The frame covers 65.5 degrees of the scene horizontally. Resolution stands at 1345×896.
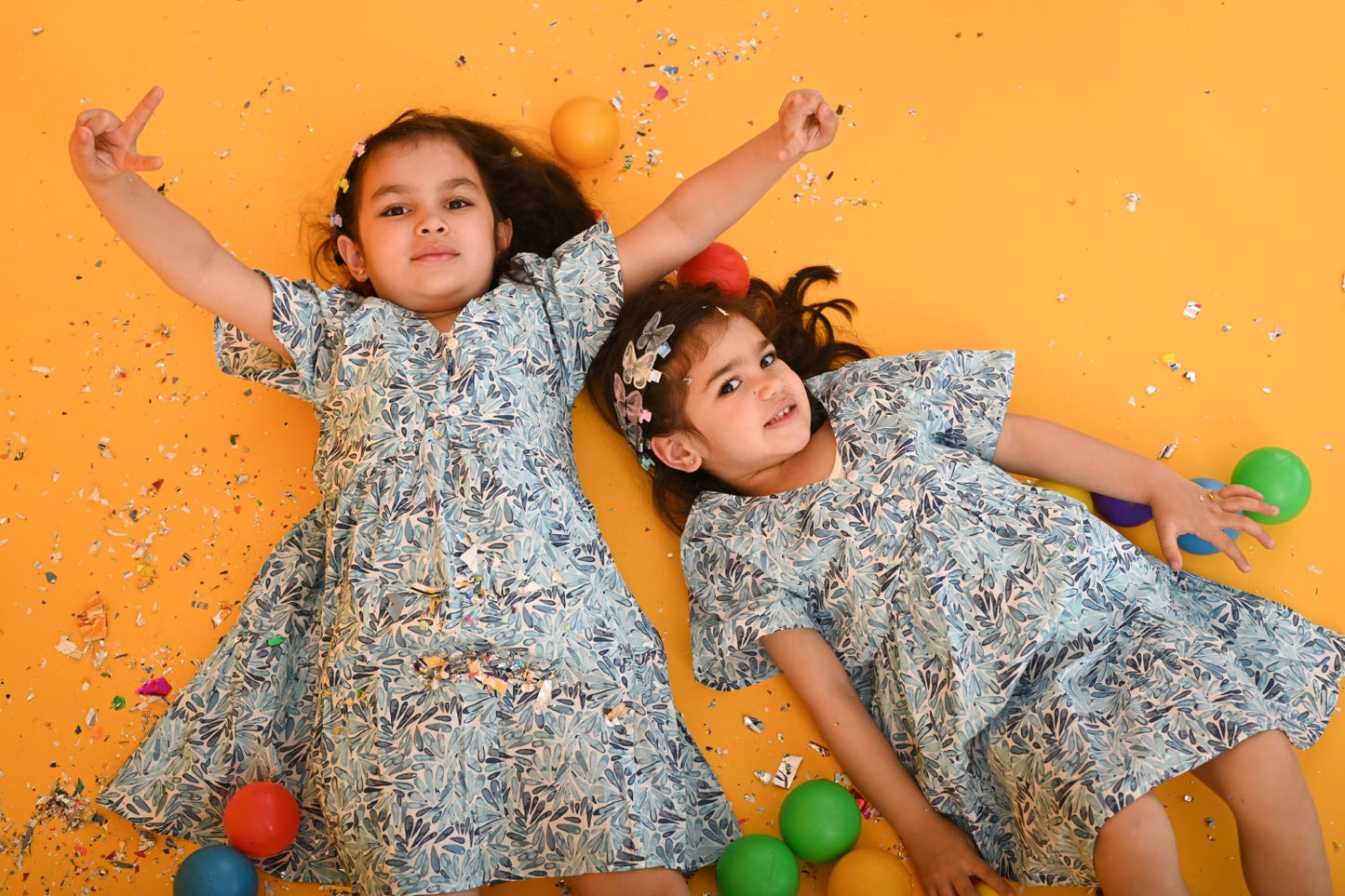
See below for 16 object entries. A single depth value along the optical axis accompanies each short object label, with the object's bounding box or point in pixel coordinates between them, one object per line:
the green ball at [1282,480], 1.60
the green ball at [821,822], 1.49
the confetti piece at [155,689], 1.62
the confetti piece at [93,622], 1.65
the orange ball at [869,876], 1.43
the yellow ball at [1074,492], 1.68
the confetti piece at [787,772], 1.59
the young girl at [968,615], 1.33
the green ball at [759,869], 1.45
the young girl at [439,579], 1.42
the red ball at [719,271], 1.77
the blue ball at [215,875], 1.43
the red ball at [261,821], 1.45
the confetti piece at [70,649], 1.65
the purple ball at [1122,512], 1.63
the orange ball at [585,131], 1.84
